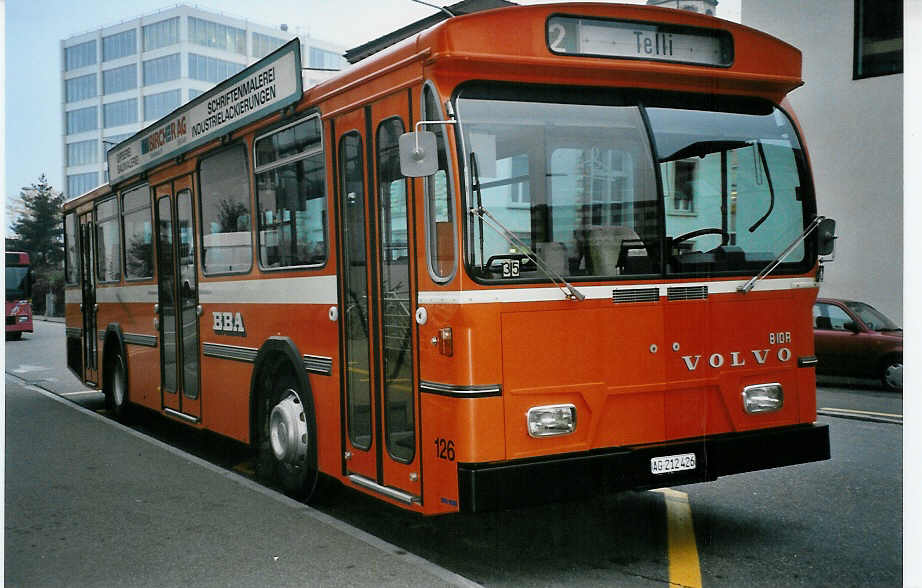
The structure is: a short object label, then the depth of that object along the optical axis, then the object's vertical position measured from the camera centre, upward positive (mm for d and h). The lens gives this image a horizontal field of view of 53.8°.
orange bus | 4668 +9
